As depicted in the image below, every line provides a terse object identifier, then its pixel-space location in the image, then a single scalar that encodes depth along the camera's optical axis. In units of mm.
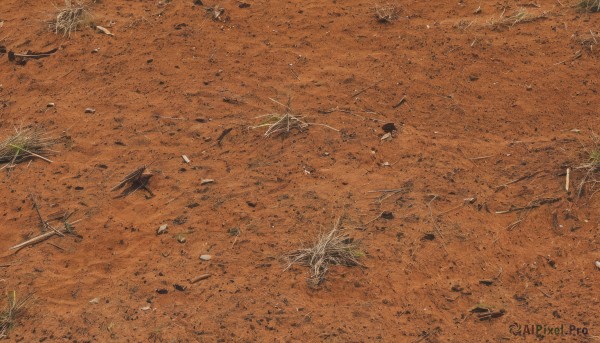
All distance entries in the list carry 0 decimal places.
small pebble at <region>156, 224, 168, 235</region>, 4145
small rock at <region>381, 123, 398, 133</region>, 4730
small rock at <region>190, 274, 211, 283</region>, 3824
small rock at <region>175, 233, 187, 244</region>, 4074
